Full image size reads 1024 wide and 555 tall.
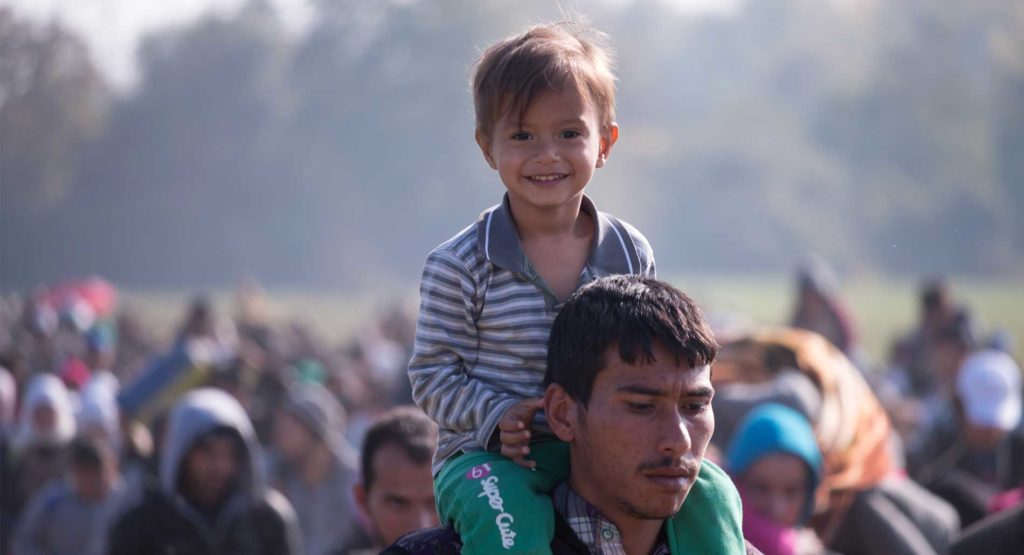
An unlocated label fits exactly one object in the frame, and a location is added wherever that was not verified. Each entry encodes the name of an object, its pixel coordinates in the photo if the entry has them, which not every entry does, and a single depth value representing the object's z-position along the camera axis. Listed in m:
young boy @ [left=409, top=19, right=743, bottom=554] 6.32
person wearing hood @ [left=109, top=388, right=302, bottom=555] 14.25
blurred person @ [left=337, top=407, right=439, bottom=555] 10.56
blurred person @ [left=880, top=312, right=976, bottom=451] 22.52
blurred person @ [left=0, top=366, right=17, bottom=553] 22.80
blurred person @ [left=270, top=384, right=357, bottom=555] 20.45
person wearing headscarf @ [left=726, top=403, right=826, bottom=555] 11.66
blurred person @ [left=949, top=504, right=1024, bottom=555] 10.98
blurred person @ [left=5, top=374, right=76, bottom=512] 23.12
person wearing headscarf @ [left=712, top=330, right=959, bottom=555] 13.27
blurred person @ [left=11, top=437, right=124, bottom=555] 18.55
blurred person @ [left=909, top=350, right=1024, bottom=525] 17.23
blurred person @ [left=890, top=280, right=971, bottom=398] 27.49
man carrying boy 6.09
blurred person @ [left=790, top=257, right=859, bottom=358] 25.02
